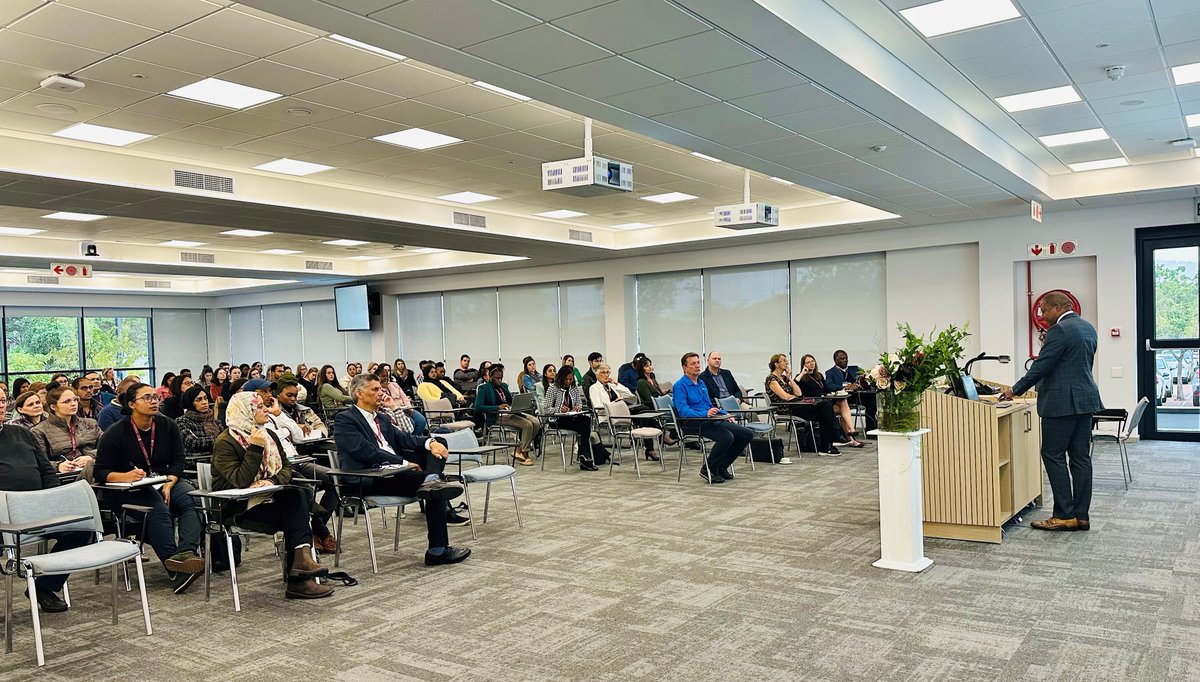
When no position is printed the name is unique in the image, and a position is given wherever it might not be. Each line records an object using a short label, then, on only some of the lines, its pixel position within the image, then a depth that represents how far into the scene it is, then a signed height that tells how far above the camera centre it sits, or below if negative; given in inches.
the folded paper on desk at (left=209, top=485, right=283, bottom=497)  196.4 -34.1
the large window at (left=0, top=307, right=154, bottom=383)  808.9 +6.4
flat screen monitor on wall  805.2 +30.8
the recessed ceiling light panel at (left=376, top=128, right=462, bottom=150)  329.4 +78.0
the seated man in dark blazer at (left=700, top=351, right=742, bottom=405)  406.0 -23.7
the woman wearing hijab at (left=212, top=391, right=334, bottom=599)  211.0 -37.3
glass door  446.0 -7.8
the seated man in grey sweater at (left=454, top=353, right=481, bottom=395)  606.6 -29.8
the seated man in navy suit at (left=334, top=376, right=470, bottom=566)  235.5 -34.7
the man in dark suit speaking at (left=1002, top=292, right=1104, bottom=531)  246.4 -23.9
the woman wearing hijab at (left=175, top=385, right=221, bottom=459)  284.5 -27.6
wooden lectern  238.8 -41.5
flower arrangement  220.1 -13.5
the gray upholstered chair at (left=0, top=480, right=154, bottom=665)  167.8 -39.1
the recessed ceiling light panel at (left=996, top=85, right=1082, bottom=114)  298.0 +77.9
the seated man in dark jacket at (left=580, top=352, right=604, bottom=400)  454.0 -22.0
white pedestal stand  215.0 -45.1
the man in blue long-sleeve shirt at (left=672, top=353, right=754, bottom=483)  359.9 -41.3
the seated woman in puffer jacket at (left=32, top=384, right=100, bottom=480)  250.4 -28.5
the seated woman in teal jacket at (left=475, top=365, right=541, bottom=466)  446.3 -42.7
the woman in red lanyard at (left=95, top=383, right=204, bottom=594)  220.8 -32.3
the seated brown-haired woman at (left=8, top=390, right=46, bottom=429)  267.9 -18.2
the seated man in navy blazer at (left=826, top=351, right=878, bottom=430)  477.4 -31.9
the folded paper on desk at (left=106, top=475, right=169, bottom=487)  209.2 -33.2
